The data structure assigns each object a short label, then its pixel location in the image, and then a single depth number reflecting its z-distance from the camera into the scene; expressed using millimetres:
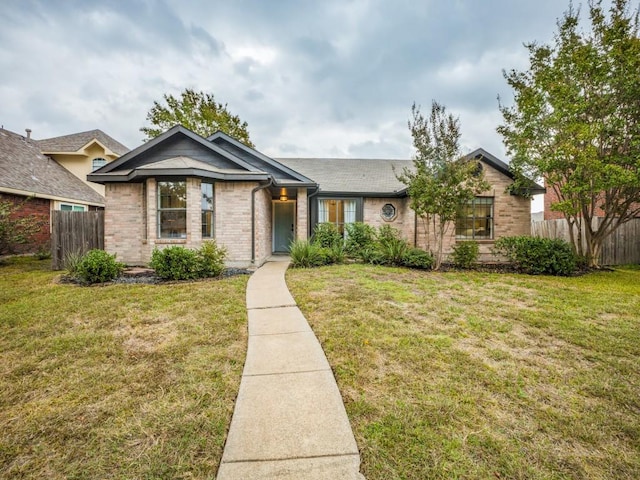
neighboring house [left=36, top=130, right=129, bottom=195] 17156
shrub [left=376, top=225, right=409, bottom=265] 10086
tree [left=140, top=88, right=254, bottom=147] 21953
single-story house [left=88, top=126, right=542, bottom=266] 9078
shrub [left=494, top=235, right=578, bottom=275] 9062
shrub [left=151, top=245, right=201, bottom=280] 7273
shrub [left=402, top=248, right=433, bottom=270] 9758
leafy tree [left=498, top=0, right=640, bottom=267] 8320
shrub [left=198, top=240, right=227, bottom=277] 7598
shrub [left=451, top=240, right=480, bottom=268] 10016
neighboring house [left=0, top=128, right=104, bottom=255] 12320
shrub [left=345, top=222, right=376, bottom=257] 11734
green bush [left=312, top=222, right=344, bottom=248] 11805
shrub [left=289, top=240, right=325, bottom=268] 9523
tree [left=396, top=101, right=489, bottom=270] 8930
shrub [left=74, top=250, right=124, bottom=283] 6926
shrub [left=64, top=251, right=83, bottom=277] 7558
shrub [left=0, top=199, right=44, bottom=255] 10250
